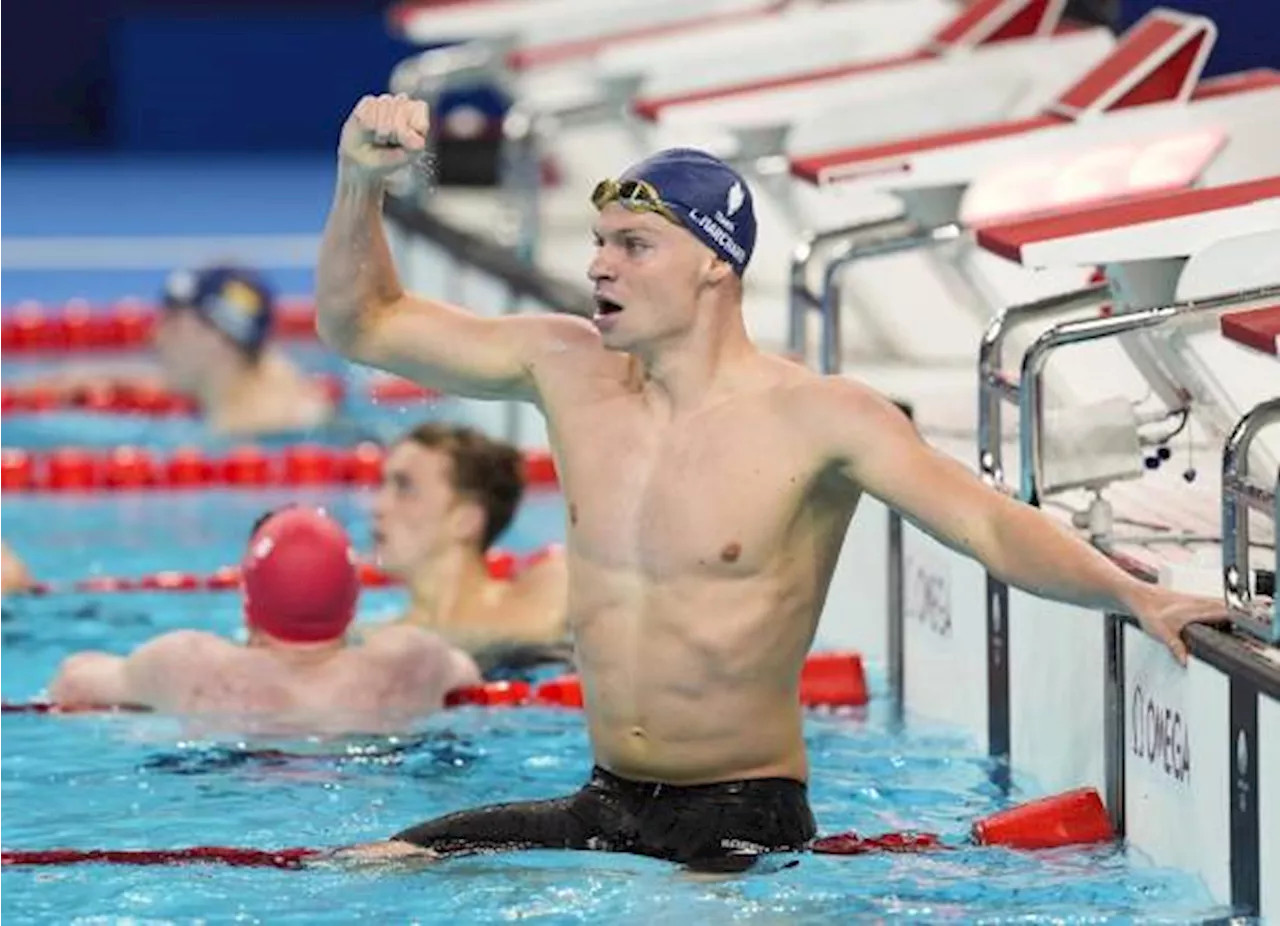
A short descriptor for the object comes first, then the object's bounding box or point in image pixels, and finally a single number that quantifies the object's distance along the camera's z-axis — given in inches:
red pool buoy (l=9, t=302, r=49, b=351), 946.1
